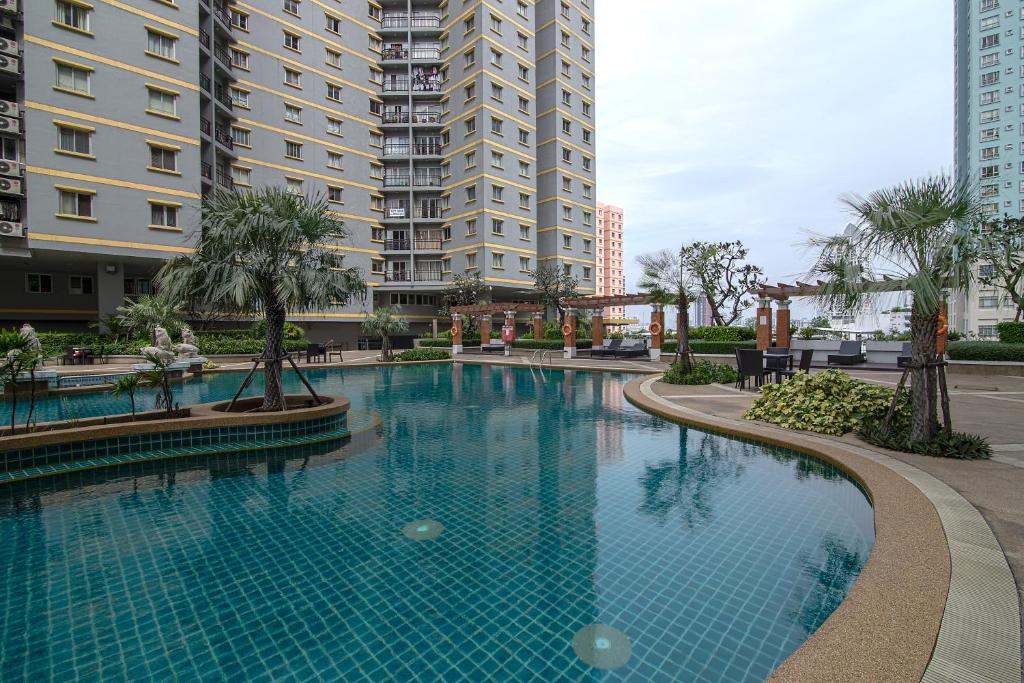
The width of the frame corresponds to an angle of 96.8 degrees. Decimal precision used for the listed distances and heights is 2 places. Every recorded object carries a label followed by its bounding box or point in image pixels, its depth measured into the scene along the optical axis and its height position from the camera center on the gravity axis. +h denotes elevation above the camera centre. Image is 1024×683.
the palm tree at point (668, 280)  15.09 +1.60
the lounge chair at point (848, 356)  17.12 -1.11
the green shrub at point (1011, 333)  16.47 -0.25
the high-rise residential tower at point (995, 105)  45.75 +23.11
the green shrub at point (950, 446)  5.63 -1.53
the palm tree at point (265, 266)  7.49 +1.06
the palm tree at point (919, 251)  5.64 +0.98
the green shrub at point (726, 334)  21.80 -0.34
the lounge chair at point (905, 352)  16.16 -0.93
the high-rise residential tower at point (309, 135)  20.92 +12.35
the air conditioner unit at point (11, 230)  19.44 +4.28
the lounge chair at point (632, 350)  23.50 -1.18
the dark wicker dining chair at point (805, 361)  11.66 -0.89
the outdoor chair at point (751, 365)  11.80 -1.01
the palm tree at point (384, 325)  22.02 +0.14
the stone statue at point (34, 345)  6.92 -0.26
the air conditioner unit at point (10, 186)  19.39 +6.13
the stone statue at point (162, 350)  7.35 -0.39
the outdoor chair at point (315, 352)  21.58 -1.17
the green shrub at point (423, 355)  22.98 -1.44
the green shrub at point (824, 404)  7.22 -1.31
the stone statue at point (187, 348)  16.78 -0.73
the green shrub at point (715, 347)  20.76 -0.93
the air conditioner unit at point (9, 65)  19.44 +11.38
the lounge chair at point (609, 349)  23.77 -1.15
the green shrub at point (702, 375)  13.54 -1.46
